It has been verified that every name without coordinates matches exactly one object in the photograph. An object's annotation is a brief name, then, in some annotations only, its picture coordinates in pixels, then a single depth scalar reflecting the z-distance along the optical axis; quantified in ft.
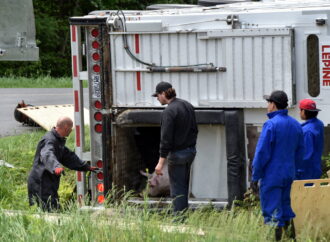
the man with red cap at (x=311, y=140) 53.52
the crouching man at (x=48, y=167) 55.47
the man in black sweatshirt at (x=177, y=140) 55.47
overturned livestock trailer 55.21
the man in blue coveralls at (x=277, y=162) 49.21
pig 60.44
